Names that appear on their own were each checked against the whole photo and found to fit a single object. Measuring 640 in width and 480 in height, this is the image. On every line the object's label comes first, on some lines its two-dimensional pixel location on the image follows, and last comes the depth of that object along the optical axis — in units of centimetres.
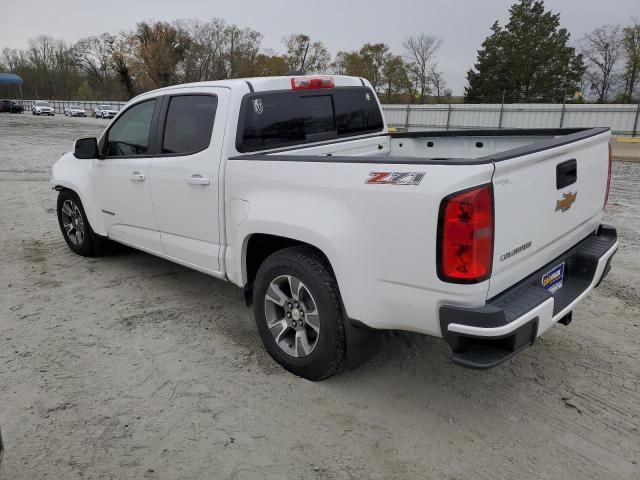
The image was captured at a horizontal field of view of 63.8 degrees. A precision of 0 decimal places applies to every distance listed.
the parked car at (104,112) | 4919
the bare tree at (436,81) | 5643
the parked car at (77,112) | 5172
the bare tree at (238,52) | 5758
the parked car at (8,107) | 5434
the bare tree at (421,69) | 5772
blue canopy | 7238
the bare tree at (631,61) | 4494
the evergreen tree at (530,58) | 4819
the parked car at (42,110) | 5194
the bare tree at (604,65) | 4794
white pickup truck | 246
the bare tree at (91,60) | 8019
